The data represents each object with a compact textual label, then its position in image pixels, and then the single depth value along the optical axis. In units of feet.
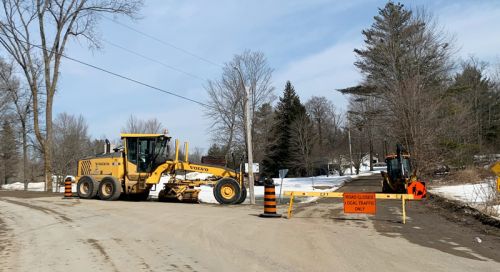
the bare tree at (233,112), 191.13
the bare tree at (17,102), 163.22
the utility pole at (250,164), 74.54
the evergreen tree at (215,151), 221.66
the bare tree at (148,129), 288.71
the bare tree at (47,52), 118.21
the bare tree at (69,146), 207.51
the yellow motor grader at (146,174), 71.41
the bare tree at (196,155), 370.78
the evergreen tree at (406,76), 115.44
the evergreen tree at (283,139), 229.66
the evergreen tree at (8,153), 202.50
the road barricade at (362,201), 46.57
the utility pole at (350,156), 238.48
